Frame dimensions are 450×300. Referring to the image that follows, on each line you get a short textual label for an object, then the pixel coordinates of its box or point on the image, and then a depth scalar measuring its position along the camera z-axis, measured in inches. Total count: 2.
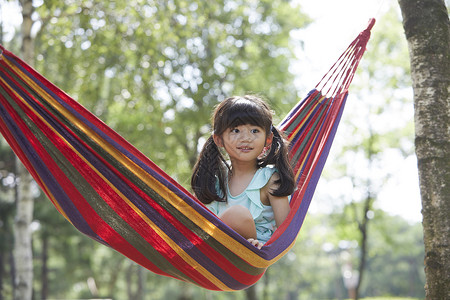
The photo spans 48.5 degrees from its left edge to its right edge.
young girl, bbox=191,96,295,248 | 81.3
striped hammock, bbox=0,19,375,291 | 74.4
